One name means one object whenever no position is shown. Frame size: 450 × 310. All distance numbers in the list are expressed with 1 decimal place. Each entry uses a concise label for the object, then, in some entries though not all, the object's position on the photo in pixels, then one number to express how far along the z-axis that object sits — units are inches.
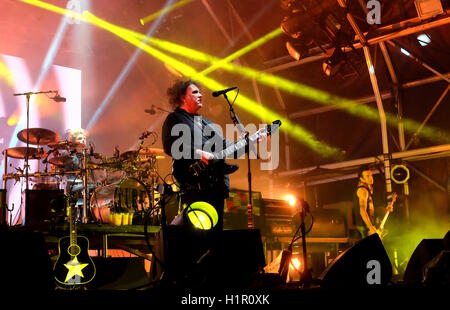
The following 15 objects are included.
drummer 302.6
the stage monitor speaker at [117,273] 174.6
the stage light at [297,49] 282.2
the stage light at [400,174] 304.7
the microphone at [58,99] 322.7
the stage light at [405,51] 308.2
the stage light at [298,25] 257.3
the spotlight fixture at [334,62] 282.6
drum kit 250.4
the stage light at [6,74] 354.9
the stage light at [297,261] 260.4
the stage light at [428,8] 257.9
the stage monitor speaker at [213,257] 116.0
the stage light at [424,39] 306.8
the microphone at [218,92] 161.0
